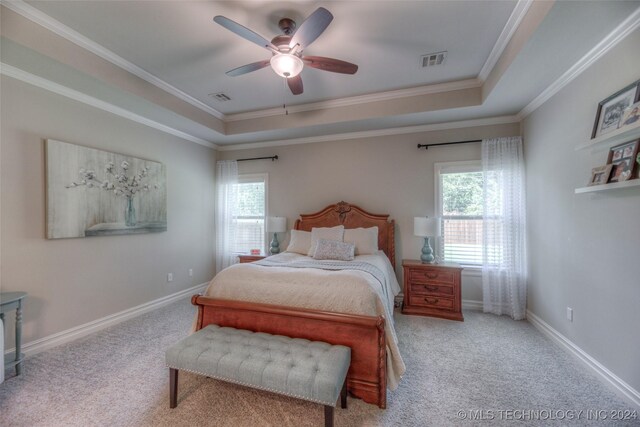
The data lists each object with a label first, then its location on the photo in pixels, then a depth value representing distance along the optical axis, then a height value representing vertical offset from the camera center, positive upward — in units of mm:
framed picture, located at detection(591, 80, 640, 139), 1814 +803
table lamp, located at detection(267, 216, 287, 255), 4270 -182
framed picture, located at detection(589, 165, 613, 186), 1947 +315
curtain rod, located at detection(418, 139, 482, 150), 3655 +1042
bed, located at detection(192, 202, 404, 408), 1835 -781
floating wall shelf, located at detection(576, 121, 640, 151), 1691 +554
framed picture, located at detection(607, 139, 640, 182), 1767 +394
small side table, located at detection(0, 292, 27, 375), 2090 -769
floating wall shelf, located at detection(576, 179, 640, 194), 1678 +206
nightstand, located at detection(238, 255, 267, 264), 4172 -656
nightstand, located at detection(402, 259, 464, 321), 3320 -968
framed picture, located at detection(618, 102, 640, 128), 1701 +667
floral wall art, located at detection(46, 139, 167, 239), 2664 +298
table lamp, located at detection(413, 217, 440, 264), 3451 -199
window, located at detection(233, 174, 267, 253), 4703 +75
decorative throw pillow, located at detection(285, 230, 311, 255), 3867 -382
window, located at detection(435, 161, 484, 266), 3672 +86
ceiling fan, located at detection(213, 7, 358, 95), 1705 +1275
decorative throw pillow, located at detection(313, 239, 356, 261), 3299 -436
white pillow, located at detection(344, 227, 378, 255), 3603 -319
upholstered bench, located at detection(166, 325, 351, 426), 1500 -912
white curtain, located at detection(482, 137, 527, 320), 3355 -179
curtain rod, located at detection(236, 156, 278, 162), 4578 +1050
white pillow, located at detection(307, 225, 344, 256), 3762 -255
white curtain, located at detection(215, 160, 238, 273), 4773 +58
